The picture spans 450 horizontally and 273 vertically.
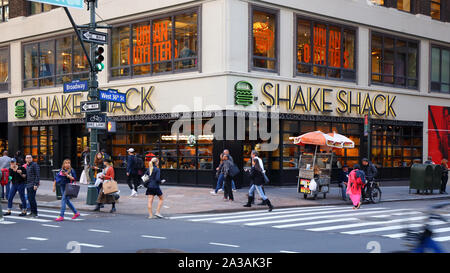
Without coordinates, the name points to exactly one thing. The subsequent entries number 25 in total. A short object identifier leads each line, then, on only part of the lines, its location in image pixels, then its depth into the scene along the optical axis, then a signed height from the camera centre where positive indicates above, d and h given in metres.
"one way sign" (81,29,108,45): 16.25 +3.13
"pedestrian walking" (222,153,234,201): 18.59 -1.50
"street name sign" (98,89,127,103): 17.14 +1.30
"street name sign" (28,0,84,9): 13.44 +3.46
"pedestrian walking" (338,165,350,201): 20.34 -1.79
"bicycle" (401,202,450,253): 6.30 -1.27
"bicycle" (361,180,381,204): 19.95 -2.20
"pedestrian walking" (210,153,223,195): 20.50 -1.93
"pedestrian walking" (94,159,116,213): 15.67 -1.38
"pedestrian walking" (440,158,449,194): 24.44 -2.02
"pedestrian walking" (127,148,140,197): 21.09 -1.48
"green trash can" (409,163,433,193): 23.28 -1.87
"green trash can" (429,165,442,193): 23.50 -1.97
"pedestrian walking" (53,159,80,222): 14.49 -1.26
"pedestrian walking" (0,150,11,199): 17.80 -1.05
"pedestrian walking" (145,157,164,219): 14.70 -1.37
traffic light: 16.67 +2.47
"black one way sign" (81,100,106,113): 16.88 +0.92
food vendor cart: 20.16 -1.17
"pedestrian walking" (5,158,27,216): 14.99 -1.31
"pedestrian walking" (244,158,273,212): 16.63 -1.38
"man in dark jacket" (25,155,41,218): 14.73 -1.42
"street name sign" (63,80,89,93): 16.81 +1.59
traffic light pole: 16.91 +0.07
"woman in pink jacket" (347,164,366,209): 17.91 -1.76
